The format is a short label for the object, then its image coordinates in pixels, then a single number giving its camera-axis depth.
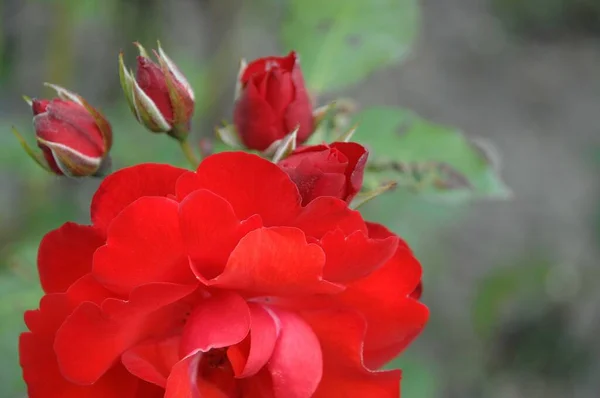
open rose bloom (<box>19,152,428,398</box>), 0.31
